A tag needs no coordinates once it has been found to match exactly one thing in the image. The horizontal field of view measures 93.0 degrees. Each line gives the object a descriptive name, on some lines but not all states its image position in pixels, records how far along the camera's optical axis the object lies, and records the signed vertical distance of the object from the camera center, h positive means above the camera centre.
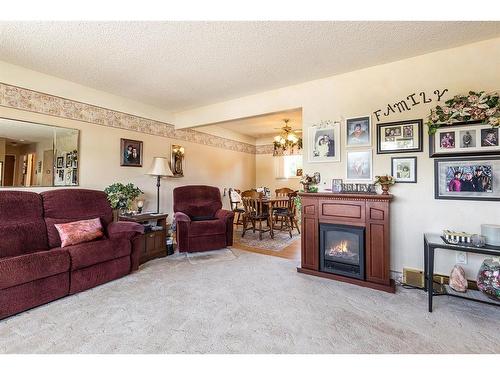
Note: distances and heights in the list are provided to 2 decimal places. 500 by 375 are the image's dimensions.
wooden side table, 3.40 -0.70
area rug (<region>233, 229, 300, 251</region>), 4.23 -0.95
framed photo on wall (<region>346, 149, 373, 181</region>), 2.82 +0.33
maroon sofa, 2.02 -0.61
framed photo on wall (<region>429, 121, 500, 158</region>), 2.21 +0.52
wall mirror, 2.77 +0.45
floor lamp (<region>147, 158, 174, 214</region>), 3.99 +0.37
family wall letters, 2.49 +0.99
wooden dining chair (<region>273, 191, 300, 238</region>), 4.98 -0.45
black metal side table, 1.91 -0.48
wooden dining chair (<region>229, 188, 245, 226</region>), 5.37 -0.32
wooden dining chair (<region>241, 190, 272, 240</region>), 4.77 -0.35
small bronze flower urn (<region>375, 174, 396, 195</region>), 2.60 +0.11
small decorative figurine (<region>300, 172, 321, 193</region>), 3.12 +0.14
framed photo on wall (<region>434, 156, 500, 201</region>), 2.22 +0.15
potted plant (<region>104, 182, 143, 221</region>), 3.41 -0.08
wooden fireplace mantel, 2.53 -0.36
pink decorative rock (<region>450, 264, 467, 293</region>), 2.21 -0.82
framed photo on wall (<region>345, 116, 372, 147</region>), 2.82 +0.73
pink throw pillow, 2.58 -0.46
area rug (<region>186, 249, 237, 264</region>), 3.46 -0.99
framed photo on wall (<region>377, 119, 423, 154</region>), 2.56 +0.62
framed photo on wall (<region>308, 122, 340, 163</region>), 3.02 +0.64
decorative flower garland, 2.16 +0.79
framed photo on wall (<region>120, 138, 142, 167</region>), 3.84 +0.63
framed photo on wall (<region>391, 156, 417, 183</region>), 2.58 +0.26
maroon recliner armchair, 3.76 -0.48
